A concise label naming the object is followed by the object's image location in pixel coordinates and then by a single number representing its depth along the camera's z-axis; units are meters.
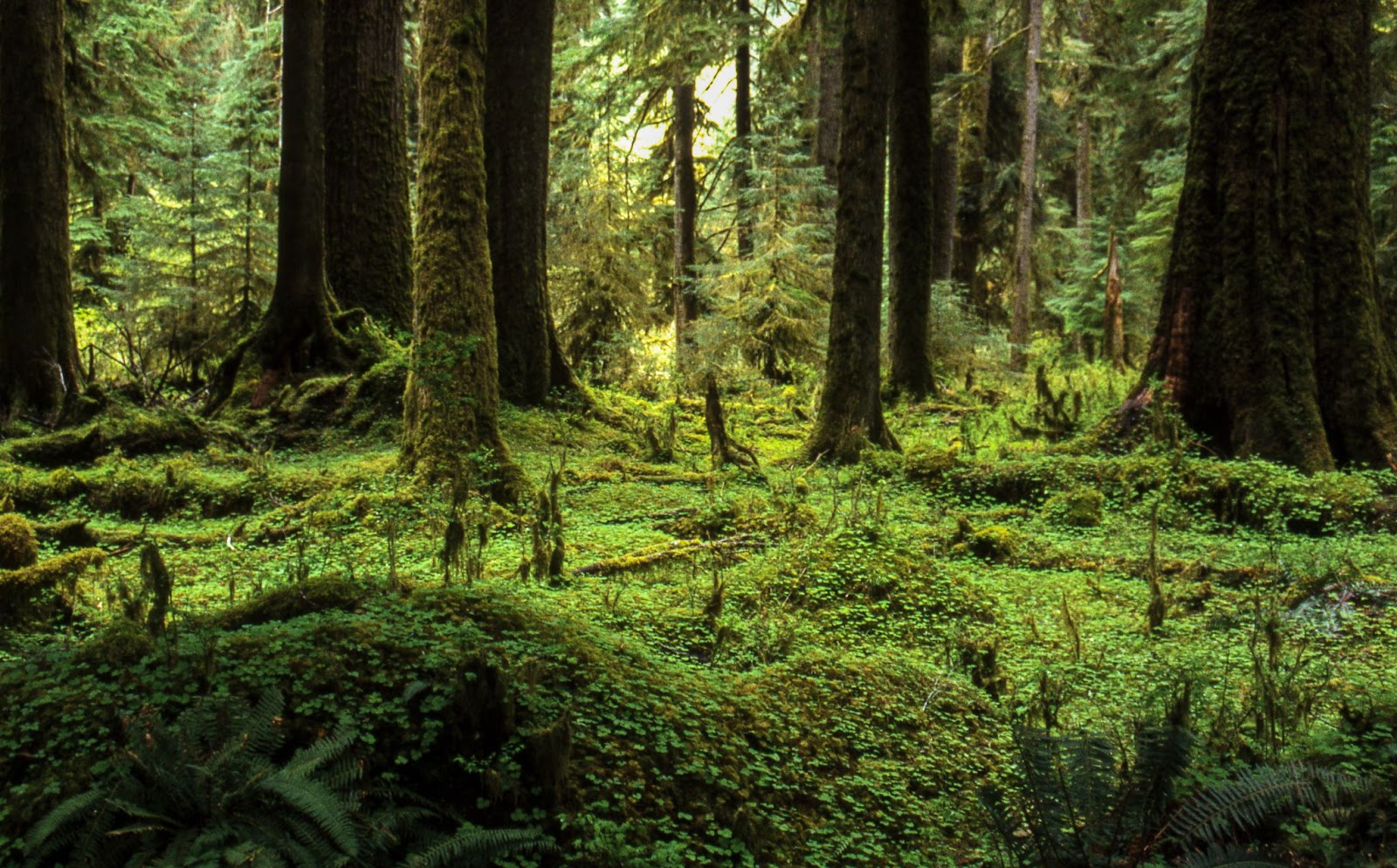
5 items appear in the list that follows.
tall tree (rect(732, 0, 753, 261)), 19.97
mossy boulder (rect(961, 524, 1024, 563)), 7.43
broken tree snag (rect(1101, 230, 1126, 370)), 21.31
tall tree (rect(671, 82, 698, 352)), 20.89
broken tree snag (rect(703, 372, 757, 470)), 10.11
